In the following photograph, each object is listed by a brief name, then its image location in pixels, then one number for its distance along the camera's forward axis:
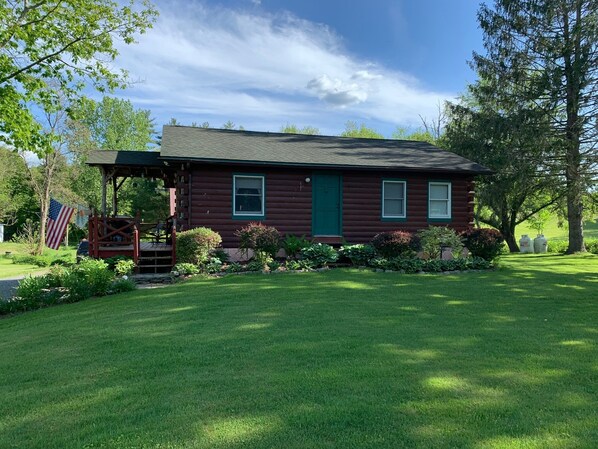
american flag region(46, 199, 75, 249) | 17.55
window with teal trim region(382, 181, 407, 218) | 14.45
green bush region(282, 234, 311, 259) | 12.39
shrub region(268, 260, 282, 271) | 11.35
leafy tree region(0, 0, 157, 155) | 11.28
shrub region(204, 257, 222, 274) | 11.01
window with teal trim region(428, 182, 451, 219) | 14.67
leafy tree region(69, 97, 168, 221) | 26.41
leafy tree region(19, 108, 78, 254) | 23.81
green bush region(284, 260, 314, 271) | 11.45
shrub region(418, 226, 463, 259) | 12.61
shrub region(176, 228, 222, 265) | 11.15
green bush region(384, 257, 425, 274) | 11.68
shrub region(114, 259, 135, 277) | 10.78
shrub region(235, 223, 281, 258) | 11.71
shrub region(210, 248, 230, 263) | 12.25
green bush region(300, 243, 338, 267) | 11.96
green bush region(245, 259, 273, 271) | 11.22
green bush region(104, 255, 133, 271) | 11.25
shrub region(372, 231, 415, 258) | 12.02
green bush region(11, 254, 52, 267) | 19.15
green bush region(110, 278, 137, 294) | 9.34
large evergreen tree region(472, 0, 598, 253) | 19.30
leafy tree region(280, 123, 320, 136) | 42.78
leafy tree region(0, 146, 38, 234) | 31.50
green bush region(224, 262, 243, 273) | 11.14
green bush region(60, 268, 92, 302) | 8.88
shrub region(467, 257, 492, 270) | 12.23
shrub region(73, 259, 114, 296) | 9.07
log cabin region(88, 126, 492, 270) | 12.72
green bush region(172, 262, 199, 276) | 10.71
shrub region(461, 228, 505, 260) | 12.96
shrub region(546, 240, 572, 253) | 23.88
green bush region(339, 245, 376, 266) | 12.45
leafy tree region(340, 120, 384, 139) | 39.55
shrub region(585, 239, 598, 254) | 21.80
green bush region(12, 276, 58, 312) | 8.54
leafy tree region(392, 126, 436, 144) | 37.09
